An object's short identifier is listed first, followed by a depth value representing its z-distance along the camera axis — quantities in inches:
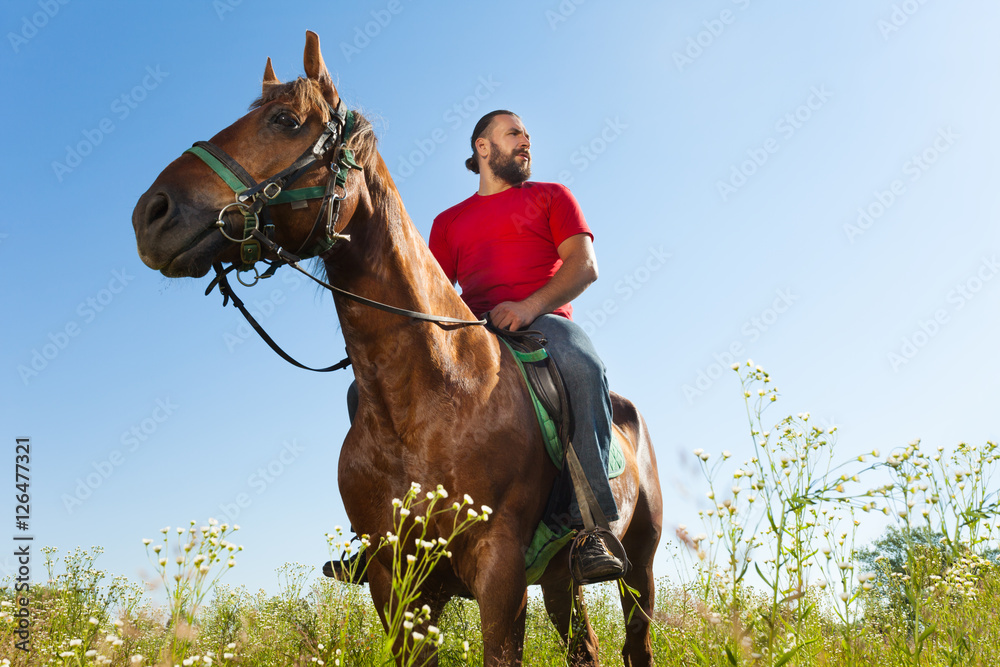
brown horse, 119.7
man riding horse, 152.4
